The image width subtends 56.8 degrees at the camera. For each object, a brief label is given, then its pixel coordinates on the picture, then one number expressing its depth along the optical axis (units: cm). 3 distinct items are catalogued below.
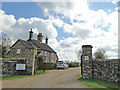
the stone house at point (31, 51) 1436
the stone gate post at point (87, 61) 1158
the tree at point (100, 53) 4620
